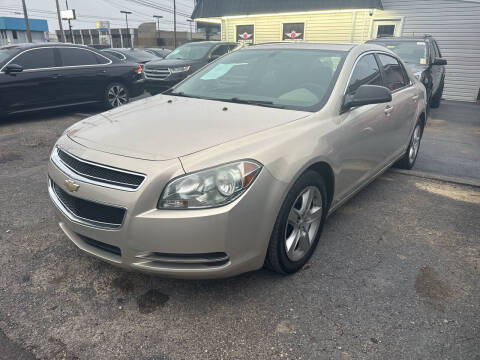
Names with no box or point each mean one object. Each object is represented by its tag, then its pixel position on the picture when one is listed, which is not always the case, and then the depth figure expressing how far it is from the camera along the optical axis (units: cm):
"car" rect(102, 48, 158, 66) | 1308
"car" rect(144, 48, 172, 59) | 1820
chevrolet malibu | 206
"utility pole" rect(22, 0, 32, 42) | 2815
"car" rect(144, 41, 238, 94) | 1035
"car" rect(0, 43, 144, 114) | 709
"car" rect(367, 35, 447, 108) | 796
